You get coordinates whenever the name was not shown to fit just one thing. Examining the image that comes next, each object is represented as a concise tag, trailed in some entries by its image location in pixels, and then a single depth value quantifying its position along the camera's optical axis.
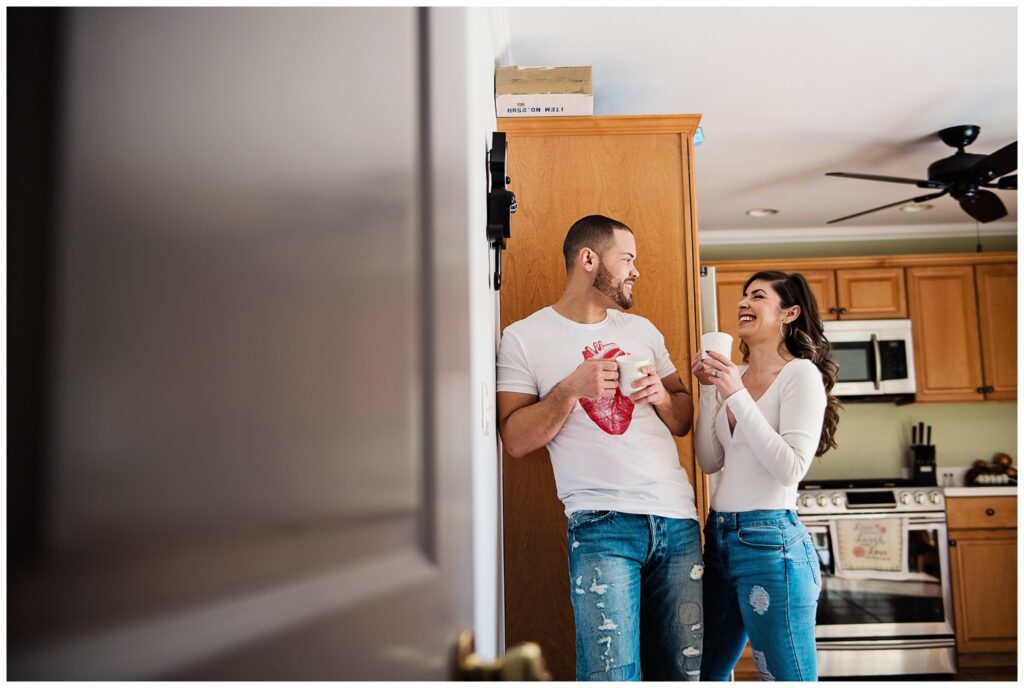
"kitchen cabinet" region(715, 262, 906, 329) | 4.46
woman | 1.58
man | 1.56
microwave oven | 4.34
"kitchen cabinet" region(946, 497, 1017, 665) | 3.94
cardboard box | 2.07
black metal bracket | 1.56
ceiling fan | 3.15
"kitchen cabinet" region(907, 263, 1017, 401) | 4.43
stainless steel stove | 3.80
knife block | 4.45
